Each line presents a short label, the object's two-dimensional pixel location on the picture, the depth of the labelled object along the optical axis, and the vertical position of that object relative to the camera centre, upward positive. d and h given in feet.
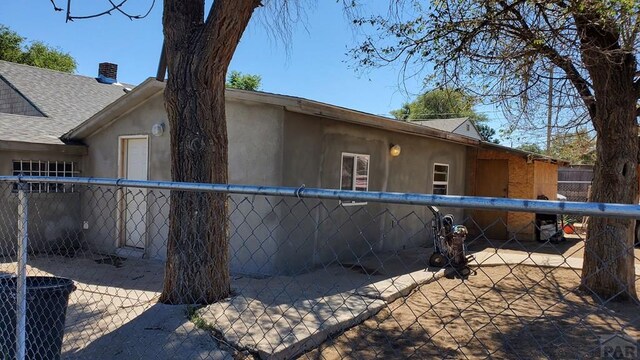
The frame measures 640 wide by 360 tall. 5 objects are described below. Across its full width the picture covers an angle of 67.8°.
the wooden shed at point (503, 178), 47.29 +0.14
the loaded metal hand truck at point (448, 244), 28.27 -4.17
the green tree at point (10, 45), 111.45 +27.36
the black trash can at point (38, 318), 11.44 -3.87
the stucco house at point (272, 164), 27.86 +0.36
